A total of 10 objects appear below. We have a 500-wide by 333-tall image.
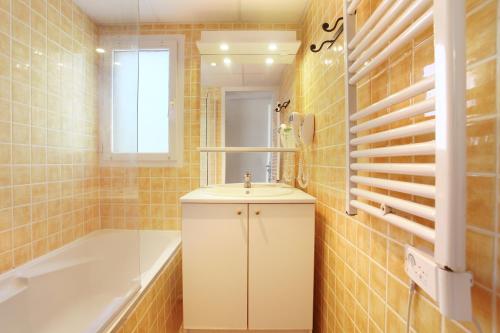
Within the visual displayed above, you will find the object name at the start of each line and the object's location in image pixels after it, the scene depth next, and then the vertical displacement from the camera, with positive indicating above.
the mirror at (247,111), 1.82 +0.41
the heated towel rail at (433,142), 0.38 +0.04
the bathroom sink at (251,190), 1.49 -0.19
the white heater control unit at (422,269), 0.44 -0.22
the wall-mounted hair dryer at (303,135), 1.49 +0.19
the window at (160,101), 1.88 +0.51
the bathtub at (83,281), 1.10 -0.65
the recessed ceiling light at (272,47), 1.73 +0.88
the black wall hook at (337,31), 1.07 +0.63
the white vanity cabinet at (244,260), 1.29 -0.54
